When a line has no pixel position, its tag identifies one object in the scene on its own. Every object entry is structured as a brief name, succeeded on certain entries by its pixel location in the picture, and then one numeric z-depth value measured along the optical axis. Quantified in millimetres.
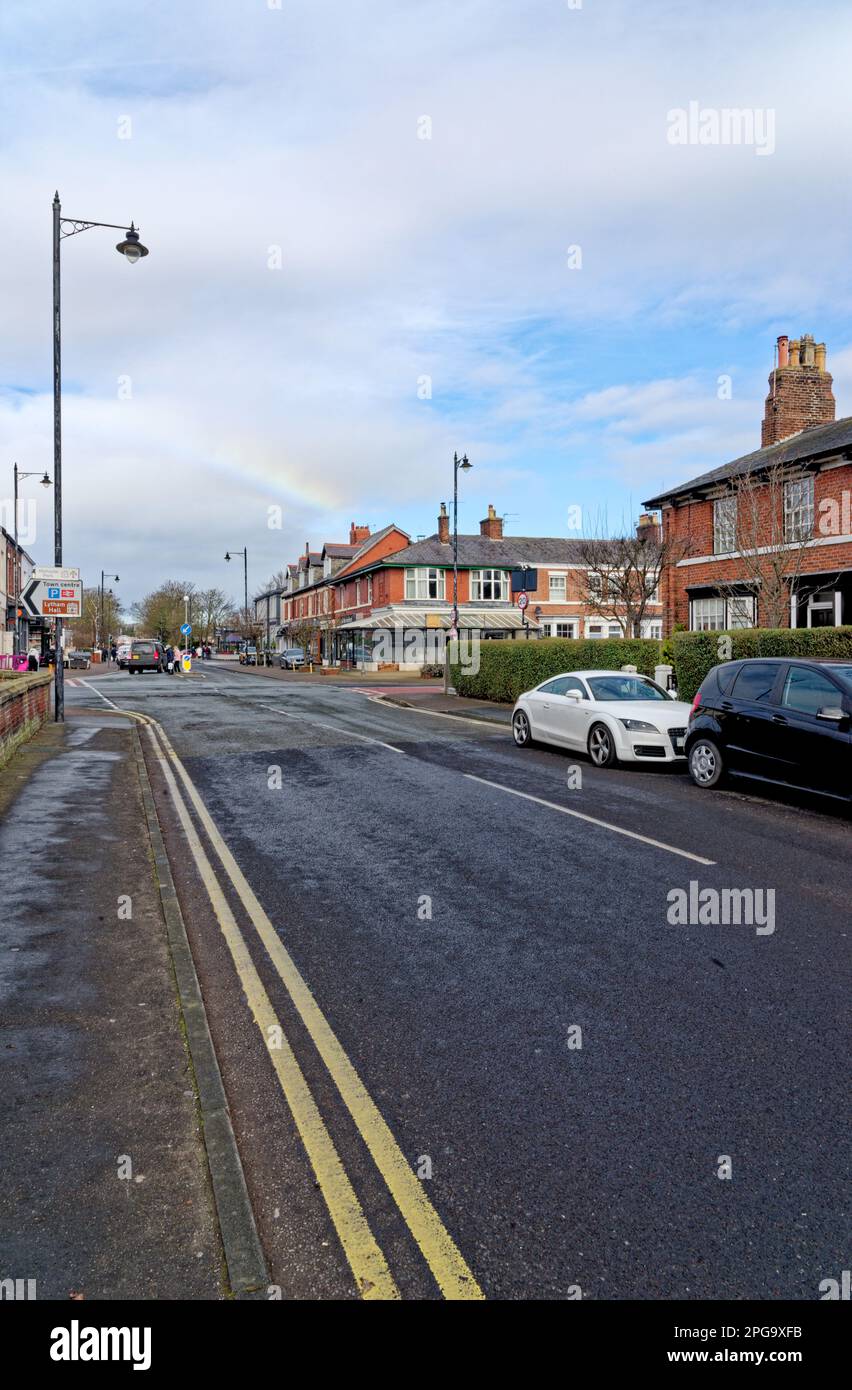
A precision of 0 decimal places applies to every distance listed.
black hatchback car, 9586
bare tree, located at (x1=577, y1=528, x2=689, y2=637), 33656
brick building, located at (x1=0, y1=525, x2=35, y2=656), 52391
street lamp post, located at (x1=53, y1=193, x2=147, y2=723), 17688
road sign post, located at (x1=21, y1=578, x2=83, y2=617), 18469
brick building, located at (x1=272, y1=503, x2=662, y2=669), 56062
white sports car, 12852
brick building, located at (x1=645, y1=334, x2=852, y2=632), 22891
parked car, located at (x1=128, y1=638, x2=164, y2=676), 53281
